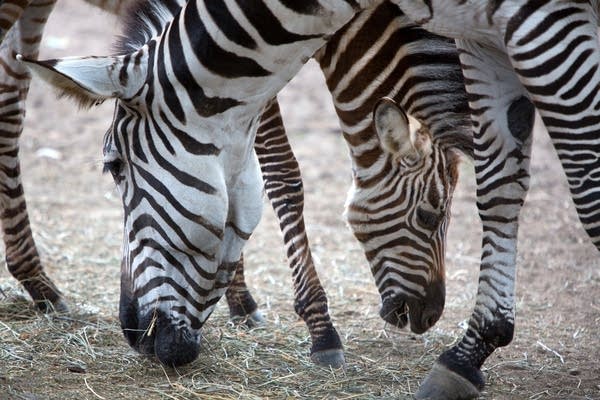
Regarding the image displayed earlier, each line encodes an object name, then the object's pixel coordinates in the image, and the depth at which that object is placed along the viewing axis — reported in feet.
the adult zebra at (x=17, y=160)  44.37
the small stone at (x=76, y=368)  35.12
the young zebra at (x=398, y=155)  37.86
